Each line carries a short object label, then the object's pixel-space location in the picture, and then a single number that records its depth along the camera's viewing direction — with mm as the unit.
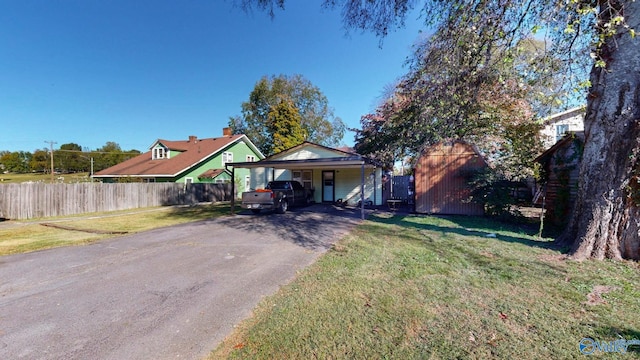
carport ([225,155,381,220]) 10942
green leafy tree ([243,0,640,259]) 4730
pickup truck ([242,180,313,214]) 12234
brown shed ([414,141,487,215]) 11391
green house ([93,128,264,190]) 22308
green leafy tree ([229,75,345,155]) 34500
